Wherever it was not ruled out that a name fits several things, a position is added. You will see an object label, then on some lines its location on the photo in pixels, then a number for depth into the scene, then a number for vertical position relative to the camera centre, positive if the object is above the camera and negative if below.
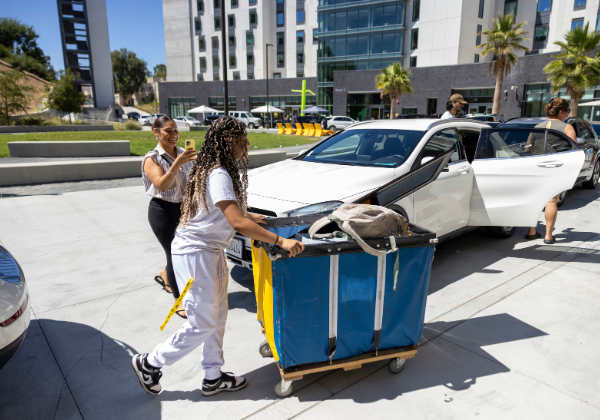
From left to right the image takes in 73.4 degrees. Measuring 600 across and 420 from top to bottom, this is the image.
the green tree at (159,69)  123.04 +14.78
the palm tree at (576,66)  24.38 +3.27
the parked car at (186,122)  41.01 -0.45
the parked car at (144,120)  49.95 -0.36
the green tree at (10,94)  31.25 +1.72
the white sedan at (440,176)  4.08 -0.62
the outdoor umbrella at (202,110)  48.11 +0.90
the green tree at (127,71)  100.06 +11.40
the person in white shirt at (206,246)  2.37 -0.76
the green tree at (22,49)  74.06 +13.85
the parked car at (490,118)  17.02 +0.04
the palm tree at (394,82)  38.00 +3.39
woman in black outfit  3.40 -0.56
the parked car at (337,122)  35.03 -0.33
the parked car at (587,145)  8.66 -0.57
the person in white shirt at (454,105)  6.47 +0.22
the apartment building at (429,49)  37.22 +7.36
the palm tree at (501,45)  29.89 +5.49
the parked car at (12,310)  2.31 -1.15
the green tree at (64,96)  39.87 +2.01
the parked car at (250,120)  43.34 -0.23
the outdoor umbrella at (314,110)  41.75 +0.83
